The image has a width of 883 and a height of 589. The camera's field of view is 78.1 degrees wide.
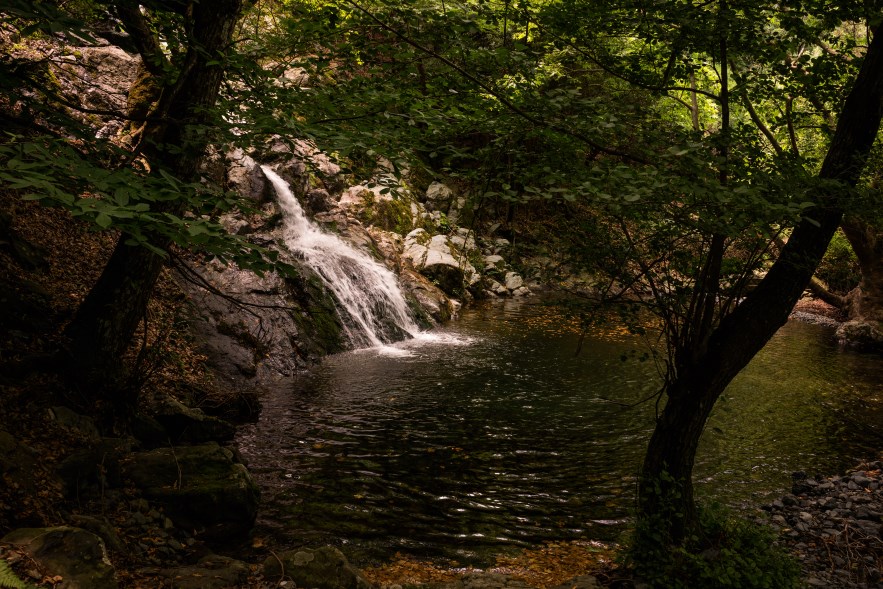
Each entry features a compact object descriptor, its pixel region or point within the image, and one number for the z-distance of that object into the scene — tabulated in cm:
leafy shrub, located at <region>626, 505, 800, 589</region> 486
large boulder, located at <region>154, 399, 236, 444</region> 745
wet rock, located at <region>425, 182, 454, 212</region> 2969
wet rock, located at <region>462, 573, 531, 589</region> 524
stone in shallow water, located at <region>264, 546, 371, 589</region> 491
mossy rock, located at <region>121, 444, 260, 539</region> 582
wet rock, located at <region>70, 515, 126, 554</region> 461
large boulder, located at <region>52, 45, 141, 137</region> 1350
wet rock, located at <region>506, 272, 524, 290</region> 2725
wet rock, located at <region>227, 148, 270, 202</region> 1622
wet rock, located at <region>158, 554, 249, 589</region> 456
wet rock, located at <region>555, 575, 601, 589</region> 520
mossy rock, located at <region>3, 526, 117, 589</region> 363
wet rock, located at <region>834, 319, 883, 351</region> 1867
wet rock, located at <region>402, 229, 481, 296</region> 2248
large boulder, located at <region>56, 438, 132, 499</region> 516
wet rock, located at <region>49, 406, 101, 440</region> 597
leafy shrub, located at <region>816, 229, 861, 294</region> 2483
